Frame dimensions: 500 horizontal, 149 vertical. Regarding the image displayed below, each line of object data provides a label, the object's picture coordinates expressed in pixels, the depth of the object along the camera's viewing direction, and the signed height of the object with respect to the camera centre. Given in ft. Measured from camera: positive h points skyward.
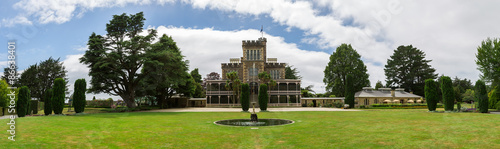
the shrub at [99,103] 167.58 -8.06
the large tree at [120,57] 110.32 +12.54
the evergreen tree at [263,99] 110.11 -3.56
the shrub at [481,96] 85.20 -1.82
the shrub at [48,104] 82.30 -4.17
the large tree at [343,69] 193.16 +14.02
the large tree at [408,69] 226.01 +16.52
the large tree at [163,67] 113.19 +9.17
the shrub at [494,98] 102.78 -2.90
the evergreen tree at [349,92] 144.05 -1.10
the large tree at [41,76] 172.24 +8.66
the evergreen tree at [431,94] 94.12 -1.37
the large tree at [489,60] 108.17 +11.36
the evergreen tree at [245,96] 109.50 -2.43
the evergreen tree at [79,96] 88.89 -2.02
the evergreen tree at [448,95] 90.53 -1.60
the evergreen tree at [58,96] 81.51 -1.87
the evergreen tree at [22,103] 73.41 -3.51
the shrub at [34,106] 93.71 -5.43
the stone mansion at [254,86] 180.96 +2.30
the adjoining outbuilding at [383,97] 171.73 -4.38
